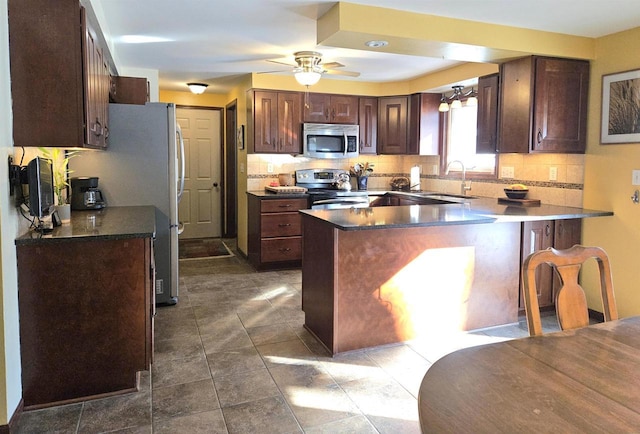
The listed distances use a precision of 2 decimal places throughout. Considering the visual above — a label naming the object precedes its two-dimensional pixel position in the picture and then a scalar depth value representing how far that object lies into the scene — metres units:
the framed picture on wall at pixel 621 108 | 3.35
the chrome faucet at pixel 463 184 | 5.21
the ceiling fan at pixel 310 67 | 4.20
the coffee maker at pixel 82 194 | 3.55
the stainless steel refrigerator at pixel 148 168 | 3.75
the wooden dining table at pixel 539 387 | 0.94
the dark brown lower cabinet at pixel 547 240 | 3.56
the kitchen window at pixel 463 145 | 5.10
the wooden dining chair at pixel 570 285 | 1.51
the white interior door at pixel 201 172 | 7.21
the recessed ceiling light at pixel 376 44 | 3.22
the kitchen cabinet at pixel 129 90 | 4.10
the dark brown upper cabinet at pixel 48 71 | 2.19
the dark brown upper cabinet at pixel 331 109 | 5.73
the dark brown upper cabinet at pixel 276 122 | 5.45
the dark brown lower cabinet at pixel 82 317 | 2.31
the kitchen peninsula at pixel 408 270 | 2.95
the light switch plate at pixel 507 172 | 4.59
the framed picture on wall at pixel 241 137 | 5.95
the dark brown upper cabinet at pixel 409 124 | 5.80
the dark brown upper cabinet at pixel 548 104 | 3.66
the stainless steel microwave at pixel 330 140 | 5.70
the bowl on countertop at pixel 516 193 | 4.27
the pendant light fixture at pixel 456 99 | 4.89
